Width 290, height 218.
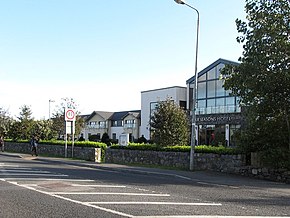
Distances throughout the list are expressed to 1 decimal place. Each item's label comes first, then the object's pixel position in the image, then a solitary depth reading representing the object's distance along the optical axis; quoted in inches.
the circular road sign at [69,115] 1185.4
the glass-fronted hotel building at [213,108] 1884.8
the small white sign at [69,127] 1211.2
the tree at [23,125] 1695.9
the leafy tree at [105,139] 2368.2
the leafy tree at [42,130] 1504.7
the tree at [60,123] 1587.1
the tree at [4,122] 1891.0
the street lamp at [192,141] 781.9
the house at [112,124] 3147.1
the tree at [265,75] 671.8
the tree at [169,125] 932.6
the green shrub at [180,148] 769.1
